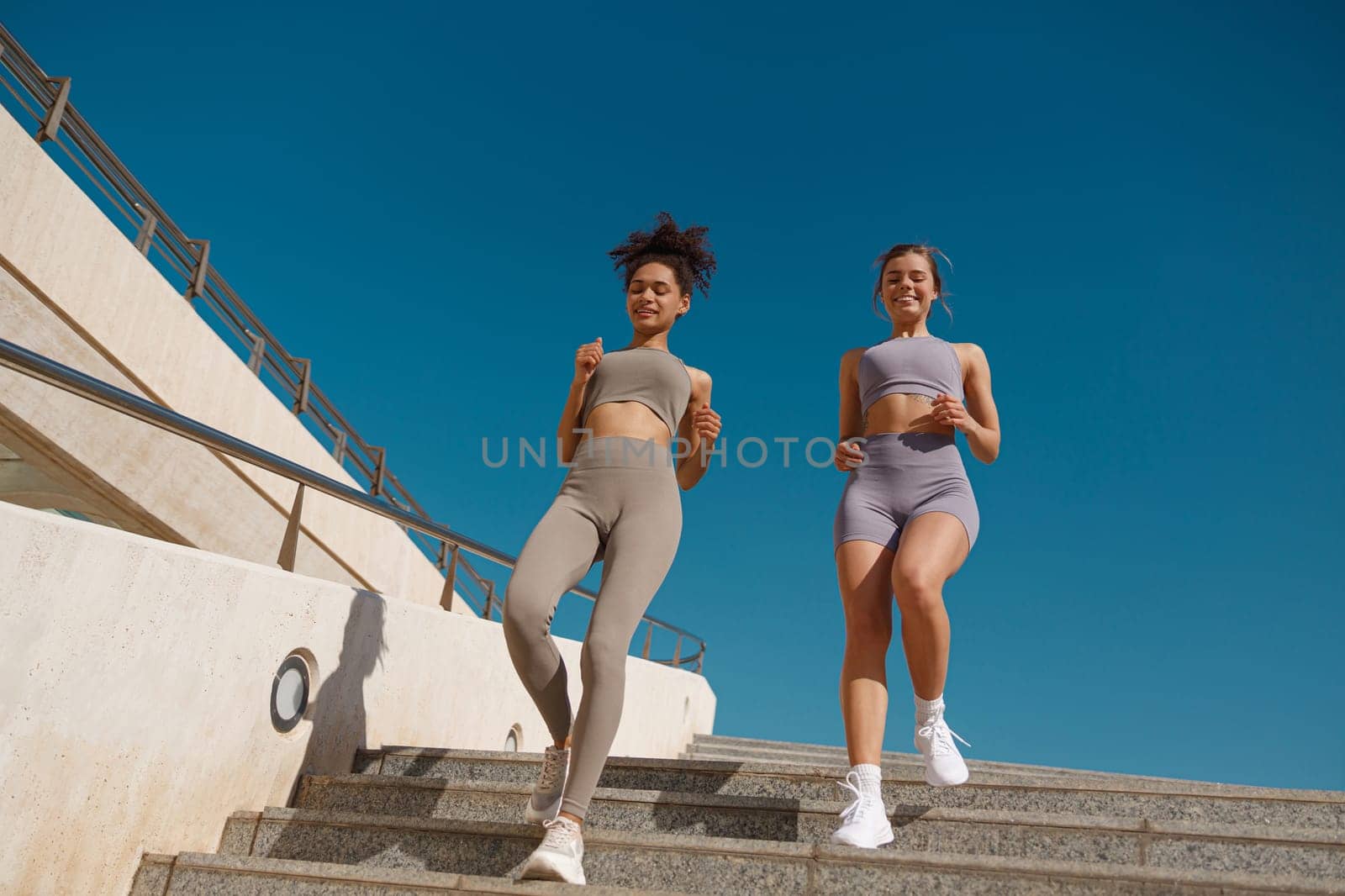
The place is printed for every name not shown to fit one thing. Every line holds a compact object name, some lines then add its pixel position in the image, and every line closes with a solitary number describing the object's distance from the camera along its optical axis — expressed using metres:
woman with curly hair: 2.85
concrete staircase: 2.62
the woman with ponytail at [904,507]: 3.06
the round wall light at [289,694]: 3.68
